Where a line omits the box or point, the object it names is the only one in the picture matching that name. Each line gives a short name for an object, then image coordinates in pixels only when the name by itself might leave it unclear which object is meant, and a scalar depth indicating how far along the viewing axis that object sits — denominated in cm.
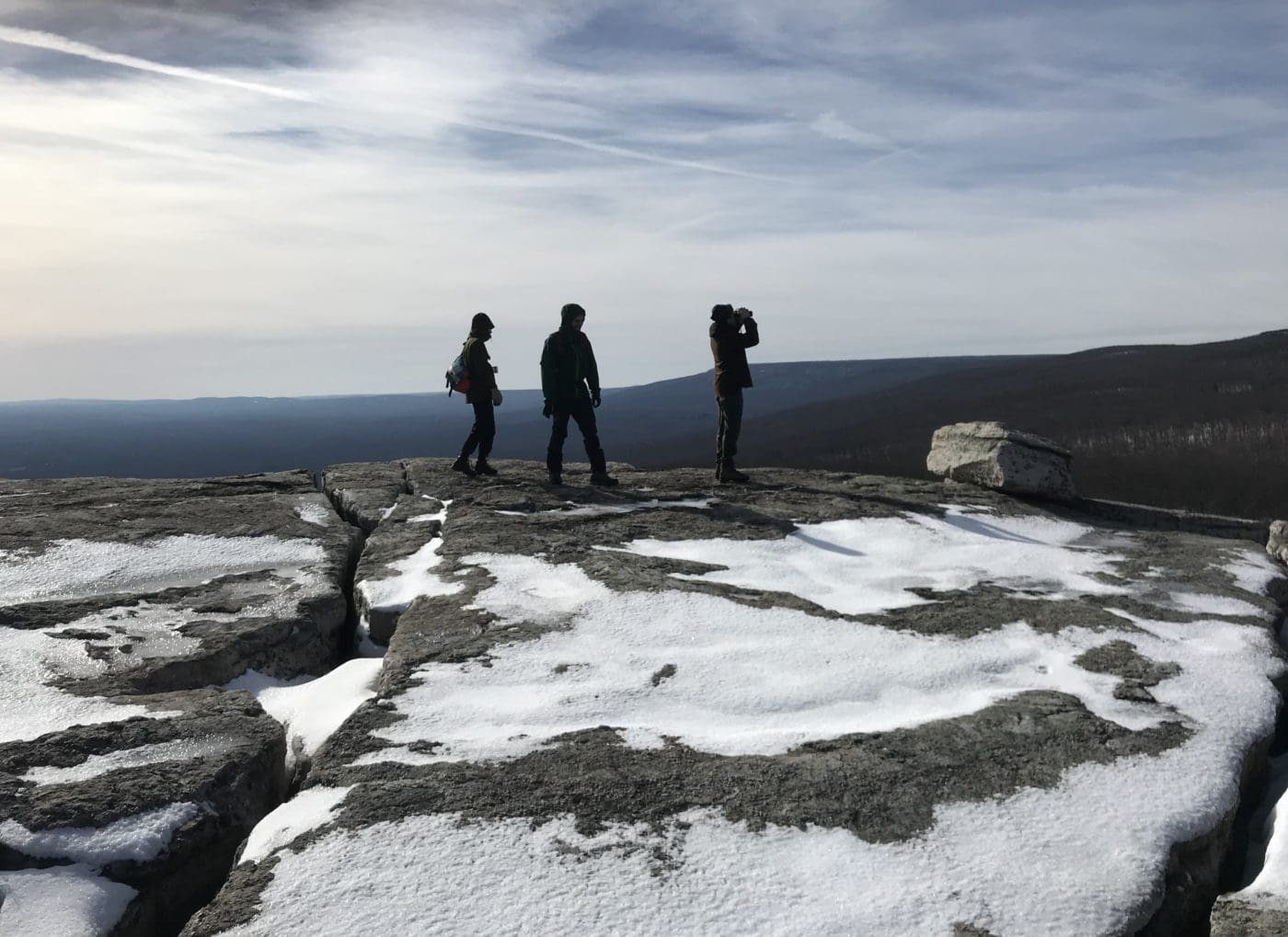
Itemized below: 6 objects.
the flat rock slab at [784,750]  421
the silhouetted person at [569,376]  1343
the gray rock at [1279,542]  1107
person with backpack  1390
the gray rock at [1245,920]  408
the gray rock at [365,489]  1259
